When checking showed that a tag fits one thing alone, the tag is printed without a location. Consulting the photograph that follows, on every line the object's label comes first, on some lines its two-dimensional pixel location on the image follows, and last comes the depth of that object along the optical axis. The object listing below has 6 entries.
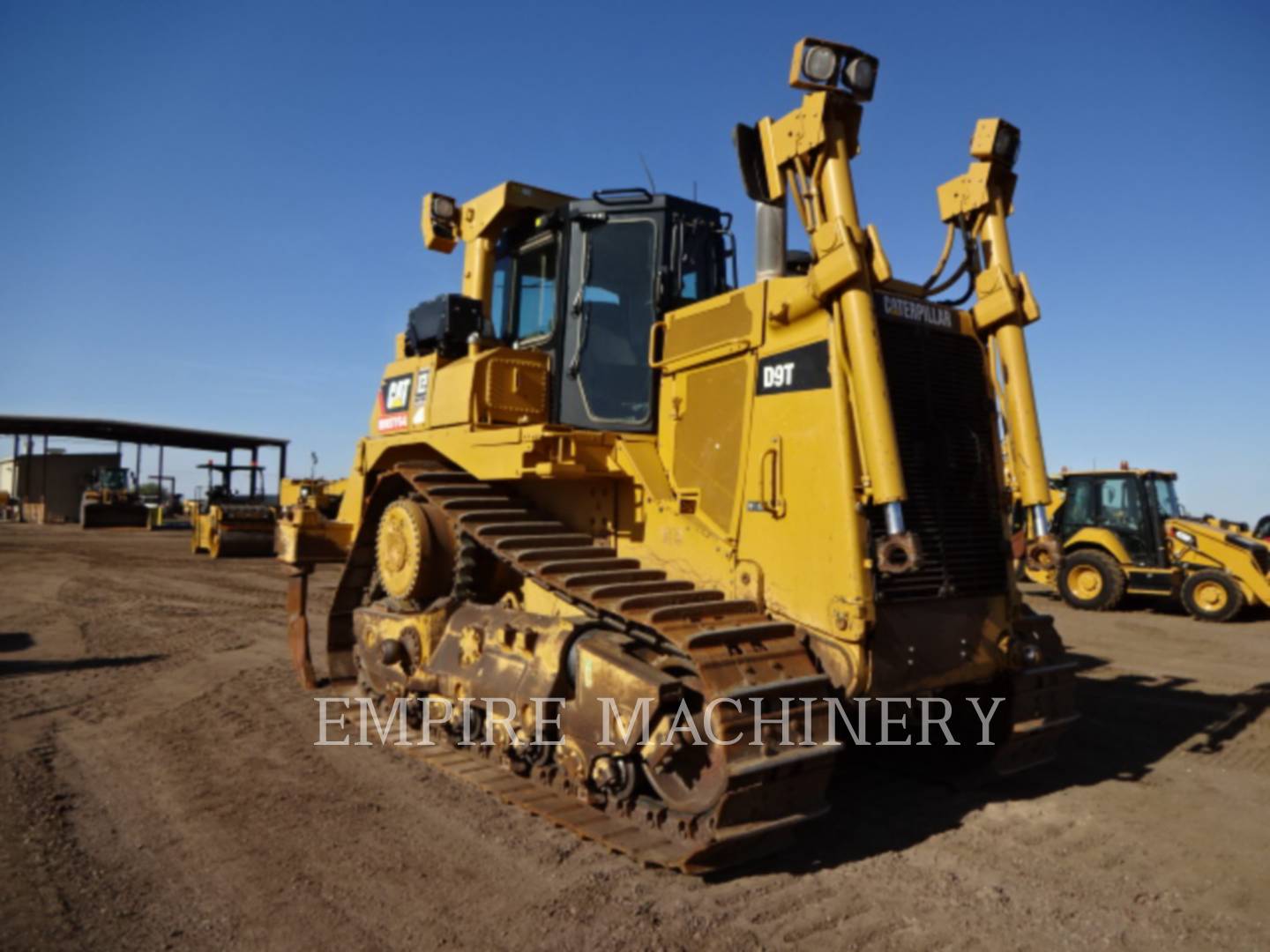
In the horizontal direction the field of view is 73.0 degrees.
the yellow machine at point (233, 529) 23.59
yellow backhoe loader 14.46
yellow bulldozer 4.16
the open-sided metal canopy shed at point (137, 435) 40.97
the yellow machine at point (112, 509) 34.16
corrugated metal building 43.59
